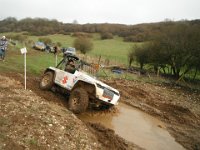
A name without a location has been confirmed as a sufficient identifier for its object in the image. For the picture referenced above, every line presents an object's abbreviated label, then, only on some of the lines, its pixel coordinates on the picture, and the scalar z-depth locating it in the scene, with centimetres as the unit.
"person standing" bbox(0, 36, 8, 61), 1054
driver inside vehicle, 697
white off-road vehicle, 617
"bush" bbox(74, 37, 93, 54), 3142
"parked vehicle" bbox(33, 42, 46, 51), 2353
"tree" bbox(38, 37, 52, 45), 3641
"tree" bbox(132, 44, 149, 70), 2282
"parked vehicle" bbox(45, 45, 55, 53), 2371
